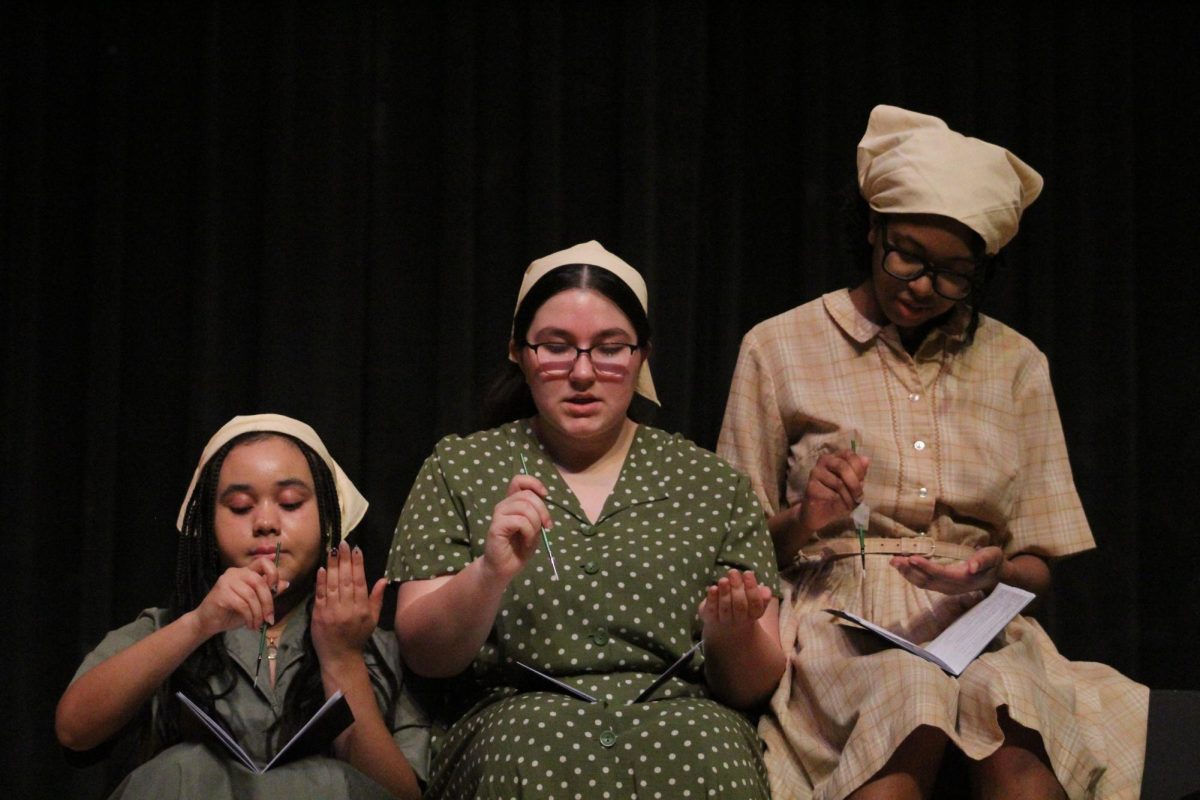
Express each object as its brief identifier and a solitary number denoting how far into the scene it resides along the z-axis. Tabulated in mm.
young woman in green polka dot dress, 4375
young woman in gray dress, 4512
